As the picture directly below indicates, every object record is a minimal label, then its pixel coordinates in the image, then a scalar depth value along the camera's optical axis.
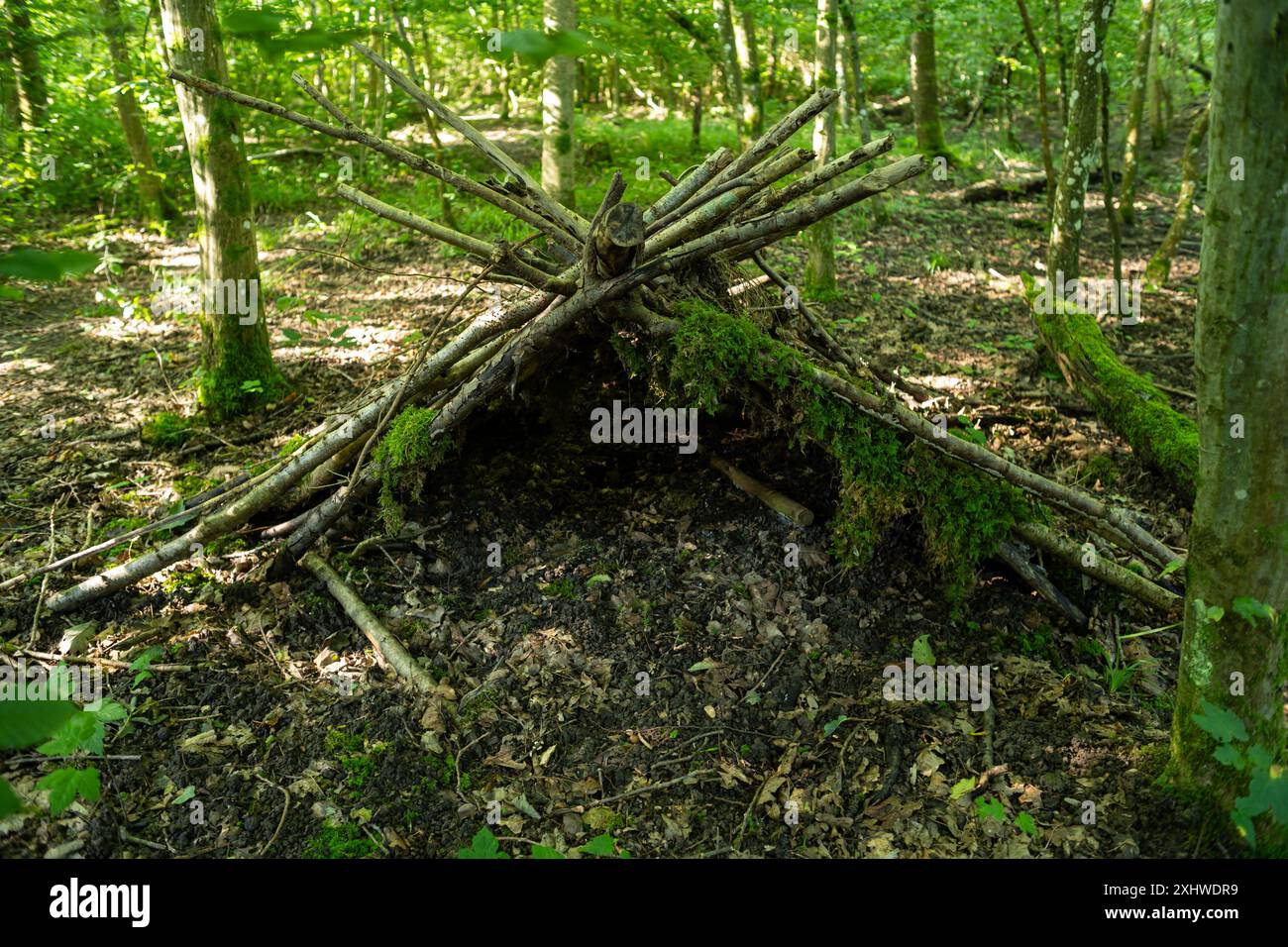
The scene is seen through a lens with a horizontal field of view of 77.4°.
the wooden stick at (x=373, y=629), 4.00
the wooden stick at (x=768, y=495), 4.78
